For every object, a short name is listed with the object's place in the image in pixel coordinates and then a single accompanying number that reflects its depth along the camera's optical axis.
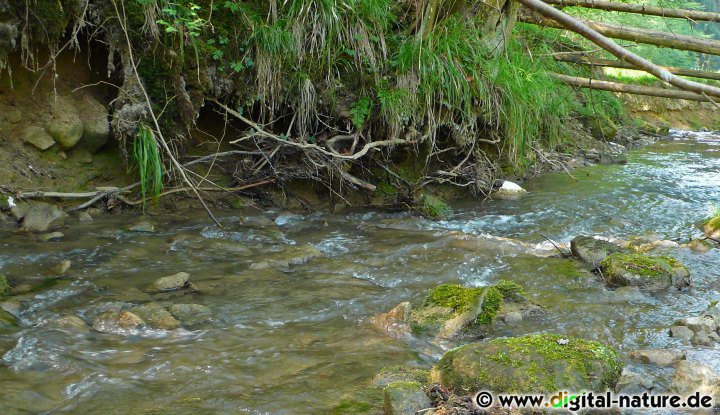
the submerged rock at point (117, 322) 3.43
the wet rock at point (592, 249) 4.94
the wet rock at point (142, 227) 5.15
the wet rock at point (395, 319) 3.65
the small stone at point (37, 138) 5.32
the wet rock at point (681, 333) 3.57
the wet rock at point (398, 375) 2.90
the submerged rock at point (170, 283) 4.03
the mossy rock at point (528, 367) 2.67
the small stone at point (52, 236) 4.73
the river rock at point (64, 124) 5.40
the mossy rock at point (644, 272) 4.42
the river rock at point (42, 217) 4.88
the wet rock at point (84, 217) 5.19
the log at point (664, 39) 7.34
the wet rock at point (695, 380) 2.84
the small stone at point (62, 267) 4.16
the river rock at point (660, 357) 3.24
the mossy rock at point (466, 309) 3.64
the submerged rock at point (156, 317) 3.49
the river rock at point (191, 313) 3.60
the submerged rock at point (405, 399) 2.56
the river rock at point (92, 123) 5.55
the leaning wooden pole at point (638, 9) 7.14
